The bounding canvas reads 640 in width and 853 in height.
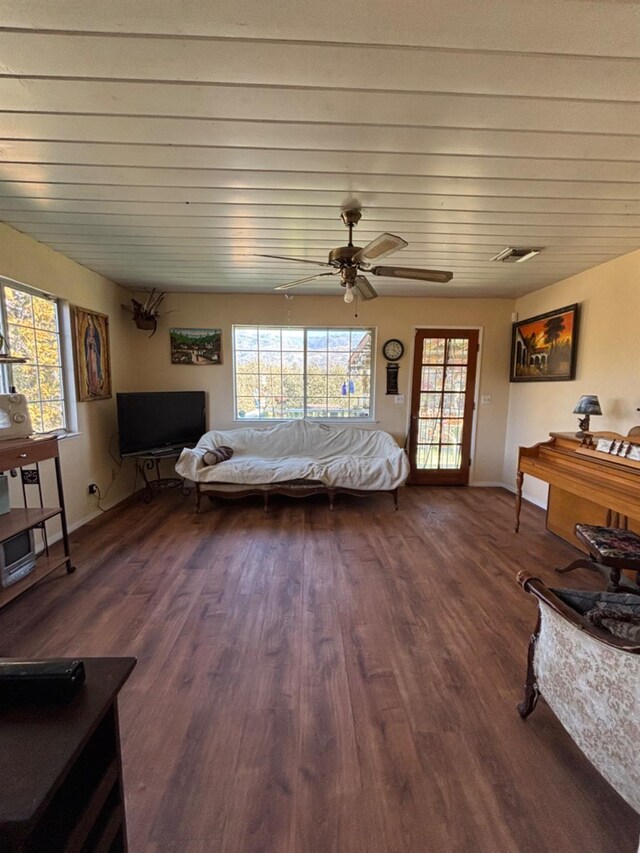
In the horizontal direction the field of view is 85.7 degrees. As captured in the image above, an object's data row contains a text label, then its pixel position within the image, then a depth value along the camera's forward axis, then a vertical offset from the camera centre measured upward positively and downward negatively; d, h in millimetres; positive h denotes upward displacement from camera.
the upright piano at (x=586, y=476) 2305 -687
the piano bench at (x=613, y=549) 1956 -962
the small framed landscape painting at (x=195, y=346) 4438 +469
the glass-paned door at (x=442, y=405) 4609 -288
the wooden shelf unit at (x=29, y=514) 2049 -886
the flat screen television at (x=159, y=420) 3795 -439
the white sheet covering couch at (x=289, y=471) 3678 -938
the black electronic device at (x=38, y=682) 685 -596
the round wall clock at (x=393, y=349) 4570 +454
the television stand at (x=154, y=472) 3893 -1139
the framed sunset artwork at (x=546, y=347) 3471 +420
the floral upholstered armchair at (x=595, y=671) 1021 -947
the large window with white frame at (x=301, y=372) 4570 +144
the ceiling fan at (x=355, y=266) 2174 +765
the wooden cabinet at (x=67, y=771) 524 -644
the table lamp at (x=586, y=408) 2893 -200
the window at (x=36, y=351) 2629 +253
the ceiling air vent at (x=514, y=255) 2881 +1102
